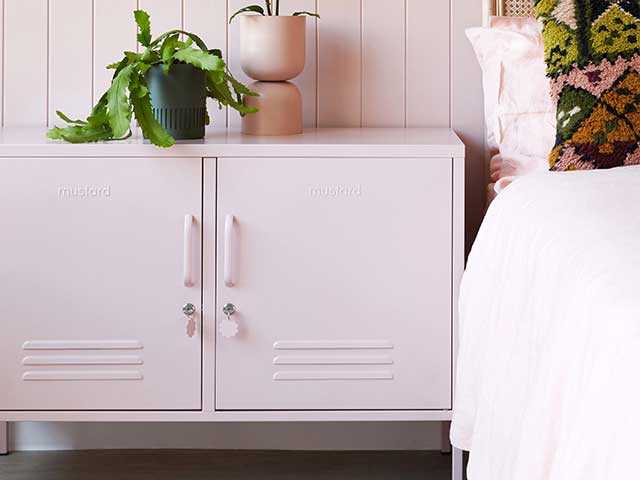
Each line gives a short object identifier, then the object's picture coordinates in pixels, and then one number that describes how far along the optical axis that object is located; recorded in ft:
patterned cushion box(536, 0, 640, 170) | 6.39
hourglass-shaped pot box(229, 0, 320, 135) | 7.40
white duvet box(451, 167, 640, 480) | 3.34
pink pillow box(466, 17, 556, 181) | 7.14
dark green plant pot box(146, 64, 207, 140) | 6.86
